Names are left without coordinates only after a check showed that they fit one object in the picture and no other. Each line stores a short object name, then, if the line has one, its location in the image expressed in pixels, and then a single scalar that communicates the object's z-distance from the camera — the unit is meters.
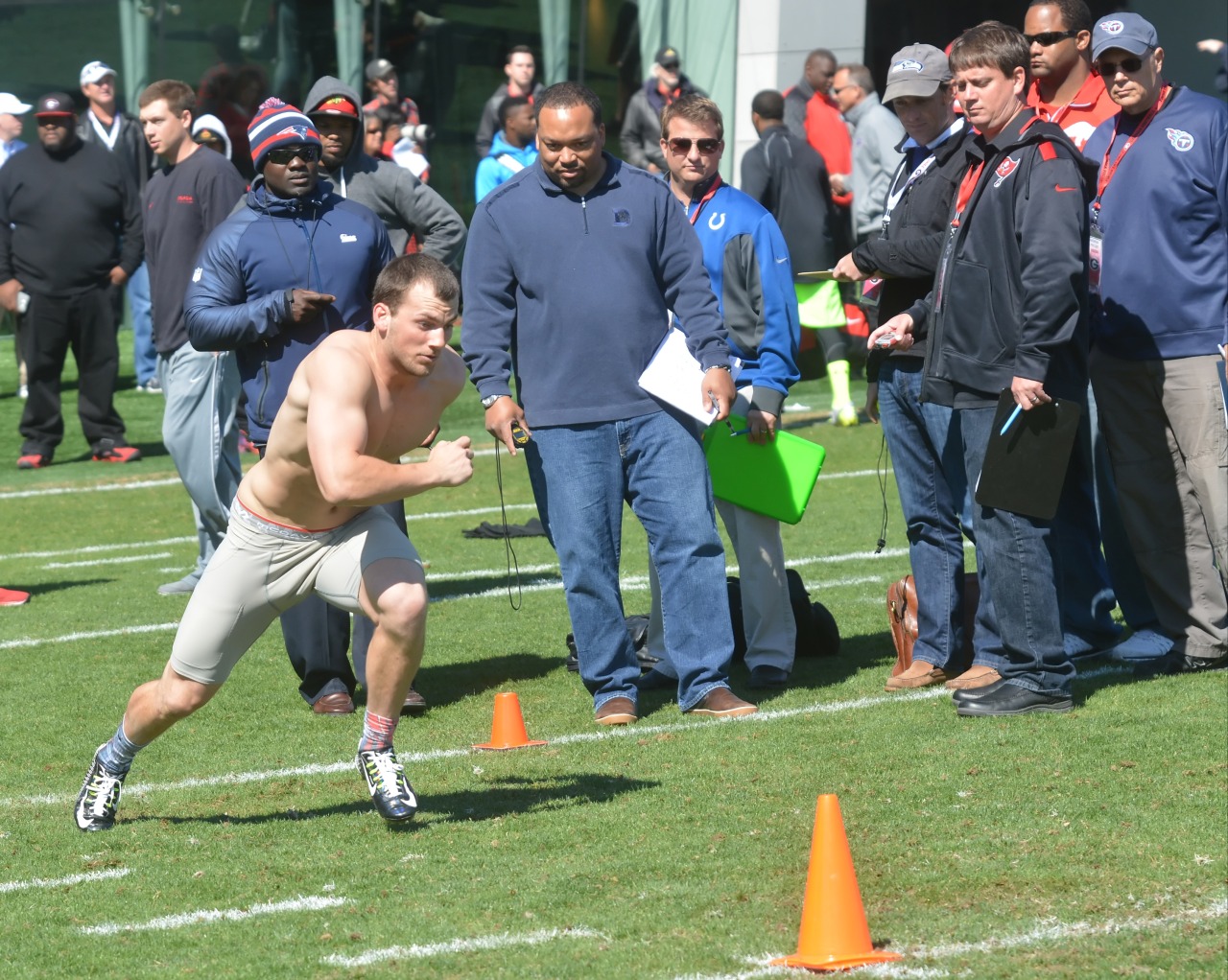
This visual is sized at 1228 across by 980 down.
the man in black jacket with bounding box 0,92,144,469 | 30.48
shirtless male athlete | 11.95
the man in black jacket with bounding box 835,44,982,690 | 14.84
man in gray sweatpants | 20.84
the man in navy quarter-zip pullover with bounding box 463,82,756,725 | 14.74
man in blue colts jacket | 15.79
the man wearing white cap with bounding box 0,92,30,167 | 35.91
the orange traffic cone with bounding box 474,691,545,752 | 14.24
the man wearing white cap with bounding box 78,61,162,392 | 34.69
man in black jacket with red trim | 13.53
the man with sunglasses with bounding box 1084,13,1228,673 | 15.07
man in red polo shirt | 16.28
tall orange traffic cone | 9.16
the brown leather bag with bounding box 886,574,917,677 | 16.02
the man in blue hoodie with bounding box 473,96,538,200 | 33.37
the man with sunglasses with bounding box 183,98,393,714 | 15.41
